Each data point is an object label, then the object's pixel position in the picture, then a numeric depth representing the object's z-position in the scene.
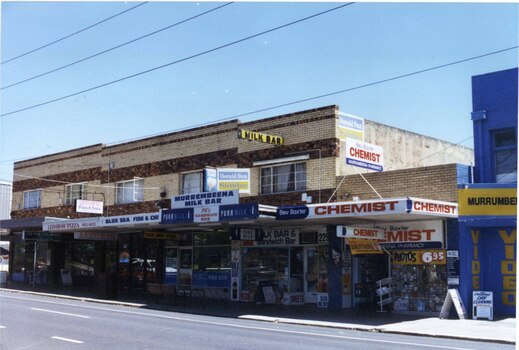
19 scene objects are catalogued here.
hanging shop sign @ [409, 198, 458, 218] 16.70
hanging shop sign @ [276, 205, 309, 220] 18.94
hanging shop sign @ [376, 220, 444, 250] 19.06
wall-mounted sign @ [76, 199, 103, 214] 28.34
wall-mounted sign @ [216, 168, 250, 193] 22.05
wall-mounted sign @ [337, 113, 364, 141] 21.94
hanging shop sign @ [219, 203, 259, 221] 19.02
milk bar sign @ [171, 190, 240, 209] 20.06
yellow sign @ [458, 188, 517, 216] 17.44
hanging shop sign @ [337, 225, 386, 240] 17.97
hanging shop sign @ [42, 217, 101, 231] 25.57
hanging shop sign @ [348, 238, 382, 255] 18.94
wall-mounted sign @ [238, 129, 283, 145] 22.06
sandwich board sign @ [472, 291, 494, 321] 17.41
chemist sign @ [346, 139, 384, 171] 20.62
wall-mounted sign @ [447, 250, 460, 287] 18.31
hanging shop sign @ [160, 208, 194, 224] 21.14
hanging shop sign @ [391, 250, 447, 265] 19.03
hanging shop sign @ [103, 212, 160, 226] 22.70
